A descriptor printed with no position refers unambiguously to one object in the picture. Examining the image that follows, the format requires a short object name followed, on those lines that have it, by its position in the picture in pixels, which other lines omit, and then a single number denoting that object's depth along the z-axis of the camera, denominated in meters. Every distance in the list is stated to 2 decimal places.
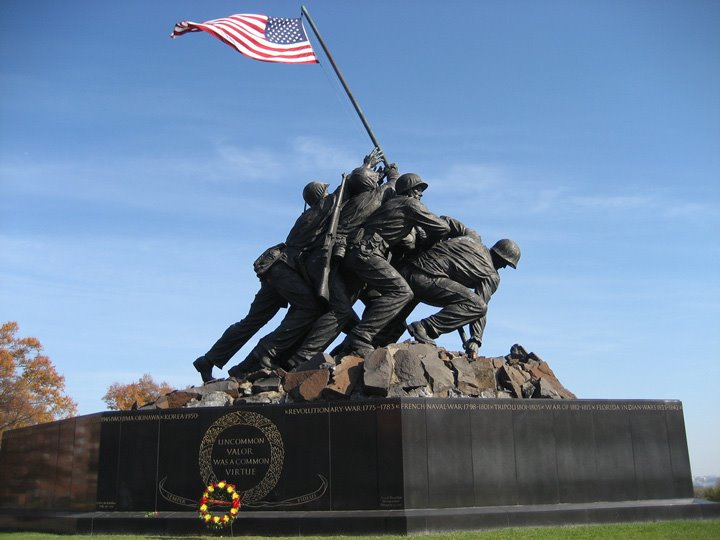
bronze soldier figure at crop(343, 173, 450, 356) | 12.46
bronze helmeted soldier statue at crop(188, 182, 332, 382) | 13.10
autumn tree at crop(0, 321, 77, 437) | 33.41
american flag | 14.52
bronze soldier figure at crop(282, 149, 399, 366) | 12.68
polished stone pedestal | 9.80
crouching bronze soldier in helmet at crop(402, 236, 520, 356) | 12.73
